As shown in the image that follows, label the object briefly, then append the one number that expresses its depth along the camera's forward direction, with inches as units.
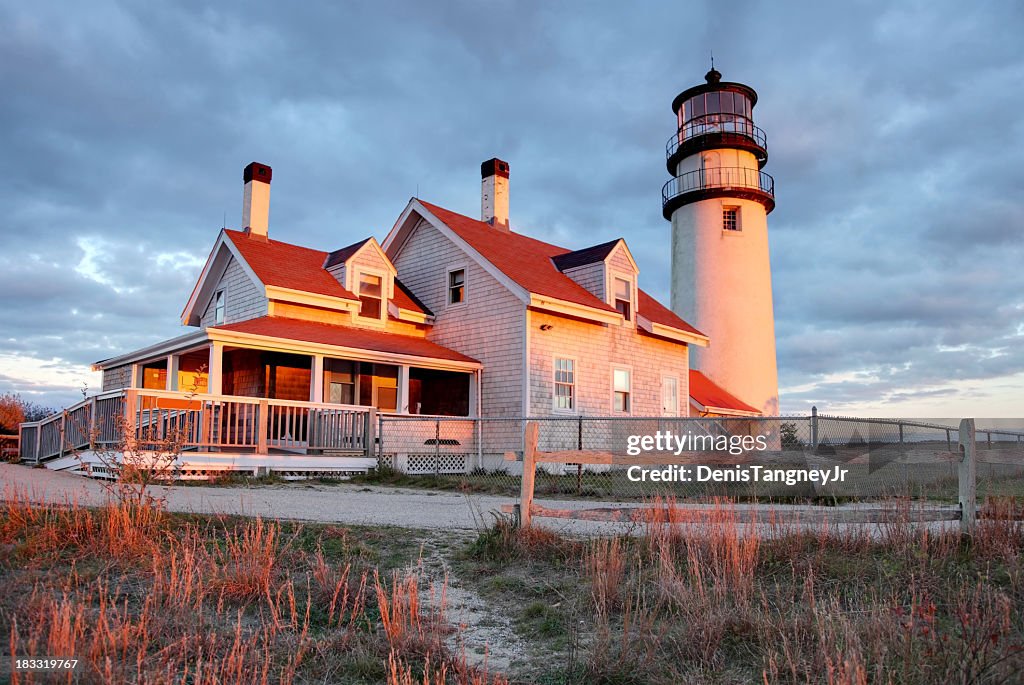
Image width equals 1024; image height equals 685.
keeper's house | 684.7
